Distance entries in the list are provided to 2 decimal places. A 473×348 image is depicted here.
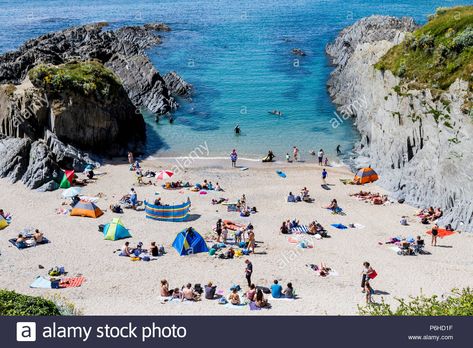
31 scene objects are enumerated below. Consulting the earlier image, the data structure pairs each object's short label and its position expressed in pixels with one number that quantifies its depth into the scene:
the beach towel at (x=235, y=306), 25.88
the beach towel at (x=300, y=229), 34.69
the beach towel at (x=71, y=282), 27.82
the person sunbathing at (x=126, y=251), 31.09
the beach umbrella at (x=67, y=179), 40.44
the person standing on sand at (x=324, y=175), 43.00
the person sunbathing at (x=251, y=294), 26.28
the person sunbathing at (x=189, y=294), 26.48
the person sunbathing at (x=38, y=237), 32.38
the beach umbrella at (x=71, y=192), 38.75
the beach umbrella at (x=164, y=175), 43.25
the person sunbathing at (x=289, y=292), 26.53
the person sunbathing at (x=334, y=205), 37.88
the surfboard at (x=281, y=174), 45.17
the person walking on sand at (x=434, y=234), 32.16
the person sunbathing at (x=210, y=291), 26.61
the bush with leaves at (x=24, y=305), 19.30
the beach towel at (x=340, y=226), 35.25
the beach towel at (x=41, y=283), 27.62
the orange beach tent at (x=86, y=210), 36.06
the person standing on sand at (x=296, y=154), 48.52
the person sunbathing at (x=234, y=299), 26.11
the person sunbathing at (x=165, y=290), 26.75
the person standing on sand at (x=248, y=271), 27.62
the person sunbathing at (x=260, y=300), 25.73
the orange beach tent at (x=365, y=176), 42.59
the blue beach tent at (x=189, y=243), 31.55
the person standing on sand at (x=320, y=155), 47.73
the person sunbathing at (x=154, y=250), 31.08
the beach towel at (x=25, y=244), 31.84
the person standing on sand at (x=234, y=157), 47.59
